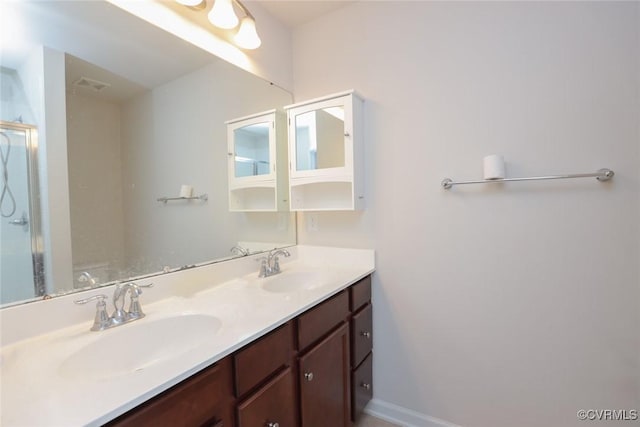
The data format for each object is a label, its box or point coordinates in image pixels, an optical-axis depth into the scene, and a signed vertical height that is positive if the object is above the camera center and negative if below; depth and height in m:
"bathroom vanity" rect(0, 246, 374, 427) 0.63 -0.41
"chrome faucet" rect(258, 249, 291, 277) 1.60 -0.33
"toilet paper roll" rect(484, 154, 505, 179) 1.28 +0.15
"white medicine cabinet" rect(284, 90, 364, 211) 1.61 +0.30
